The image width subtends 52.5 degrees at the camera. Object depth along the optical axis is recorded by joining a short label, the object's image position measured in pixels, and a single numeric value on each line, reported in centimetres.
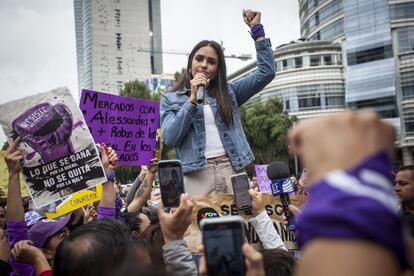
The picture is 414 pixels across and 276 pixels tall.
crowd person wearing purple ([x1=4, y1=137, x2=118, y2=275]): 254
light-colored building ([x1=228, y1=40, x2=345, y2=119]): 4738
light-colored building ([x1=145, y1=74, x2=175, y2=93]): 7625
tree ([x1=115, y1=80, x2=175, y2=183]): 3244
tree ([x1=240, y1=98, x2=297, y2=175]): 3203
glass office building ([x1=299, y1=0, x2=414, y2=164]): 3975
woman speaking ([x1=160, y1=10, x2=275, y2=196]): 290
